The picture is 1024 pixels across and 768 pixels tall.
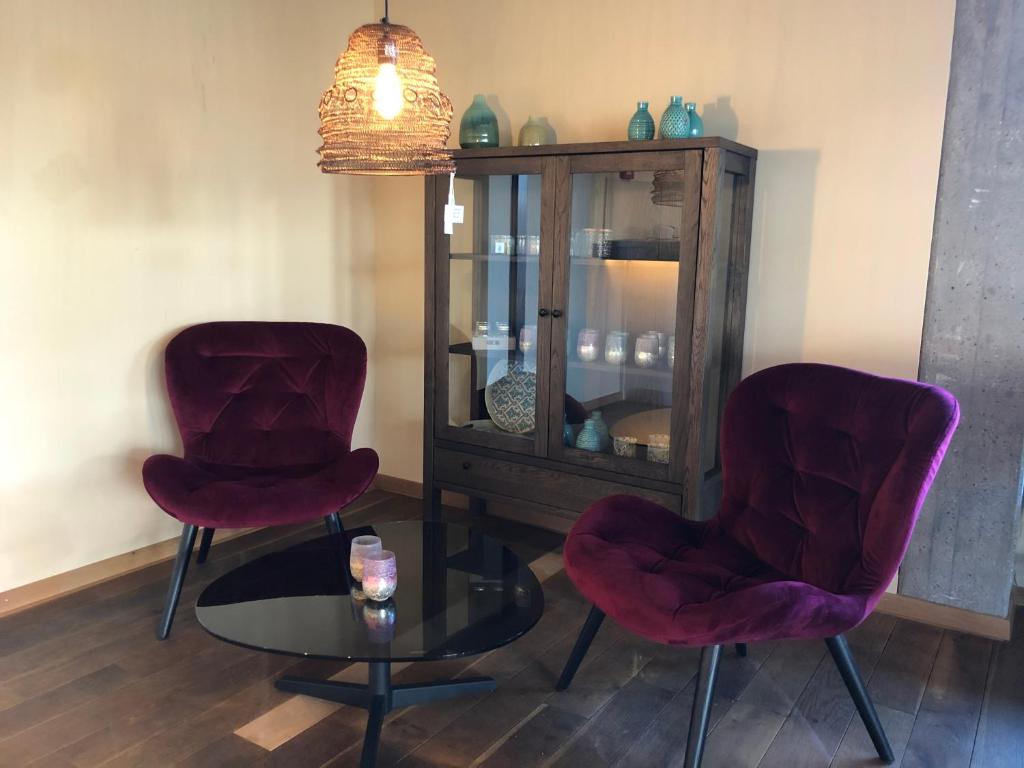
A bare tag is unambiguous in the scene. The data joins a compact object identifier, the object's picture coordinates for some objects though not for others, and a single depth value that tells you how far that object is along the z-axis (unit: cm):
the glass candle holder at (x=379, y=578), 187
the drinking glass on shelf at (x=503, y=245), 290
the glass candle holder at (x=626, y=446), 274
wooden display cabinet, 255
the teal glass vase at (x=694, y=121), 263
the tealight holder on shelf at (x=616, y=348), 277
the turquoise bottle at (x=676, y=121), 262
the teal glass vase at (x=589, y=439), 280
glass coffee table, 173
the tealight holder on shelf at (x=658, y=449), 267
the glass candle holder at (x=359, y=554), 193
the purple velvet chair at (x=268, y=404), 275
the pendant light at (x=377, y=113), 187
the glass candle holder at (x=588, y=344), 280
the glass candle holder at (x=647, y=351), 269
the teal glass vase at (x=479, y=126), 299
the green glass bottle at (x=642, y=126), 268
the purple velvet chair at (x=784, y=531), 176
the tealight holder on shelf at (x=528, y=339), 289
